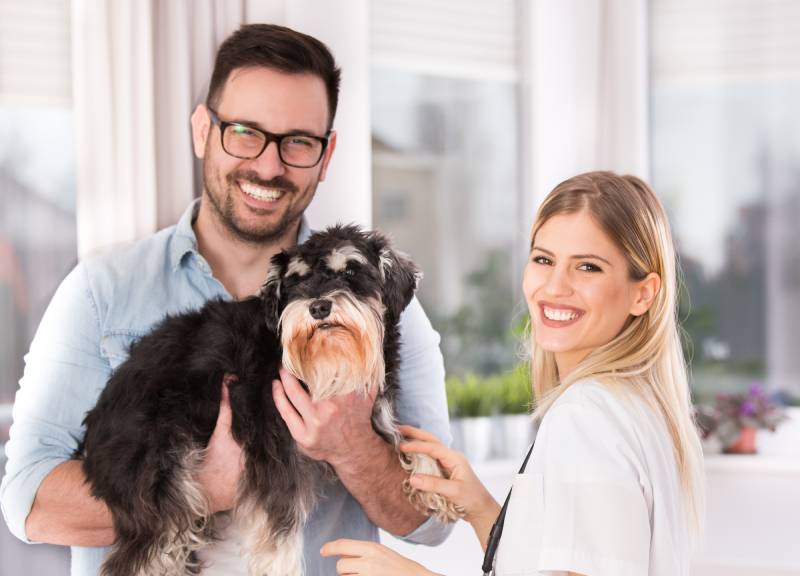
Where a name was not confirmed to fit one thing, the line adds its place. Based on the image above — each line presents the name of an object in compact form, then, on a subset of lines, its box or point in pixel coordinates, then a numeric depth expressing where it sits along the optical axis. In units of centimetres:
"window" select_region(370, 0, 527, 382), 446
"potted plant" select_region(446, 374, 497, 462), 427
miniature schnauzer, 186
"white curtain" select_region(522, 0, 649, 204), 437
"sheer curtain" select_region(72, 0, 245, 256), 265
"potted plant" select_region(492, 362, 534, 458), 435
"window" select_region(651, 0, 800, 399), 460
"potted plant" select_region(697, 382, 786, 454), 440
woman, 139
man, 191
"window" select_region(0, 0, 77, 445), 285
